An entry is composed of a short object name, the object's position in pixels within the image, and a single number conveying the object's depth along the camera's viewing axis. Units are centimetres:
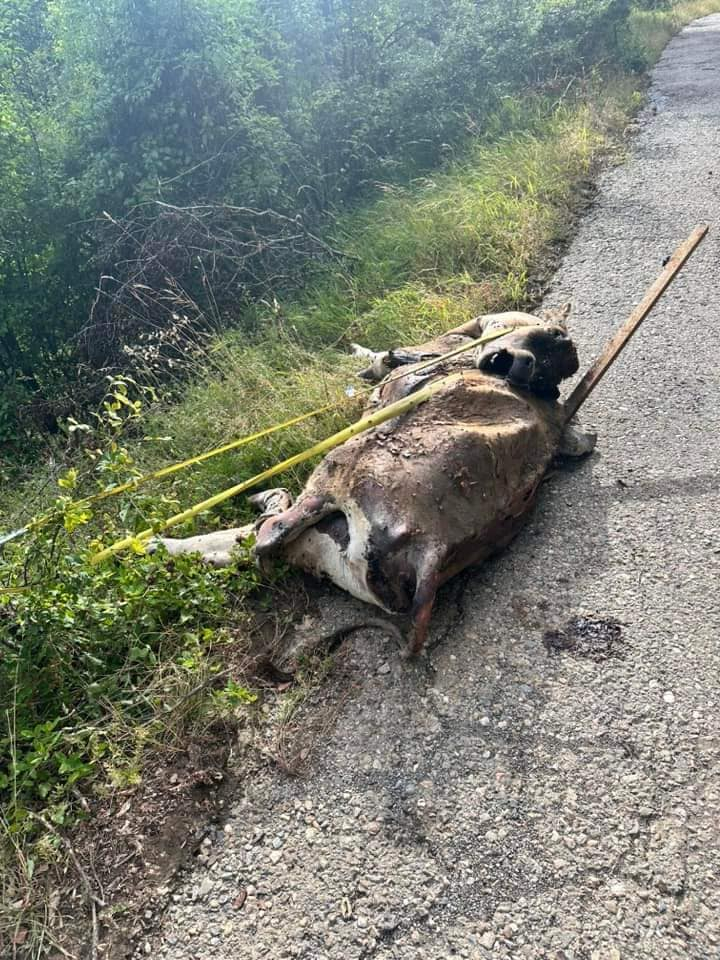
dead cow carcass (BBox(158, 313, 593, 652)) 293
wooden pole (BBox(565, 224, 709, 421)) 410
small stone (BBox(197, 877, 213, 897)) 240
